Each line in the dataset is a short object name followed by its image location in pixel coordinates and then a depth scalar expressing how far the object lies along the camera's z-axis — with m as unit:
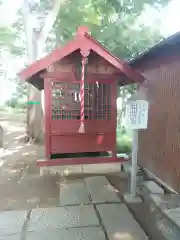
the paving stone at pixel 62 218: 3.03
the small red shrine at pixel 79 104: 4.95
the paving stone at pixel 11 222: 2.89
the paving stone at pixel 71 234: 2.75
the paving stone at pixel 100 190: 3.81
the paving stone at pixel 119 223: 2.81
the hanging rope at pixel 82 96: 4.44
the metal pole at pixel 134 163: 3.85
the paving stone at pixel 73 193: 3.75
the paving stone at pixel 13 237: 2.74
